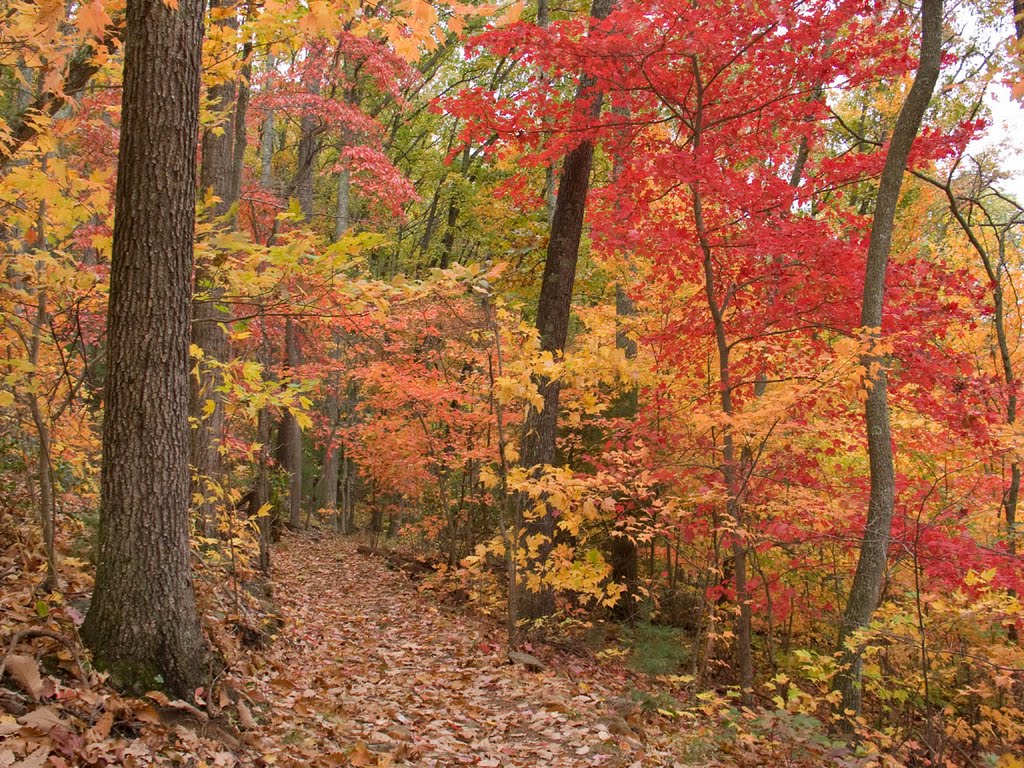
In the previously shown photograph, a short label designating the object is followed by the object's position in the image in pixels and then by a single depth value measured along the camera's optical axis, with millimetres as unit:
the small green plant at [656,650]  7863
